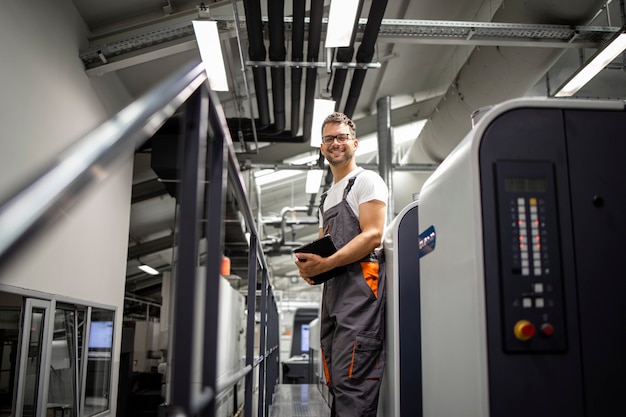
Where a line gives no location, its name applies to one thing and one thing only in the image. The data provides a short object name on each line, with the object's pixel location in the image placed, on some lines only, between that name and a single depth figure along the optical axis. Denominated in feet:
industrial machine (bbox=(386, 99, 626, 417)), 4.08
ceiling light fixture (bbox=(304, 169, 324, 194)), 24.80
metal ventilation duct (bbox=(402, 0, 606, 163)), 15.10
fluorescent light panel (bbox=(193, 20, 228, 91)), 14.24
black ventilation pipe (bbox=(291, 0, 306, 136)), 14.78
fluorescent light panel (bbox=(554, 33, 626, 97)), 13.66
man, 6.47
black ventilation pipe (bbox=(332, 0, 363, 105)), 13.56
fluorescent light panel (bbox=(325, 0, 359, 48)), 12.83
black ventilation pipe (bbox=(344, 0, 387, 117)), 14.33
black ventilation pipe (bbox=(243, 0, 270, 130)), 14.19
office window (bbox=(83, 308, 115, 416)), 18.85
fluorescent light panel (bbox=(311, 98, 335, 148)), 18.07
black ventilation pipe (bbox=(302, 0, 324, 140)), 14.78
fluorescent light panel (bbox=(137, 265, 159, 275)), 40.60
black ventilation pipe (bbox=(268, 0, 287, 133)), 14.38
